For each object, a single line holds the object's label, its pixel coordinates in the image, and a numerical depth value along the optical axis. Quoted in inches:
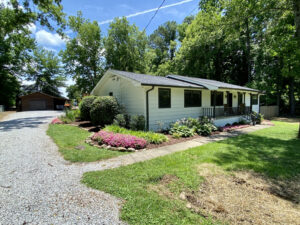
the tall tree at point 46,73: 1356.7
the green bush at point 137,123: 304.7
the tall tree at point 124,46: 971.9
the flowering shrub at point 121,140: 222.4
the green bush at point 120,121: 324.2
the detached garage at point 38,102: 1126.4
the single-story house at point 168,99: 330.0
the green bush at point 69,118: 449.2
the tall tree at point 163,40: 1293.1
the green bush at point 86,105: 424.8
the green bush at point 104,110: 339.0
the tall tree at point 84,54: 937.5
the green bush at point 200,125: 333.4
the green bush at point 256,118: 492.1
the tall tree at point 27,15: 341.4
